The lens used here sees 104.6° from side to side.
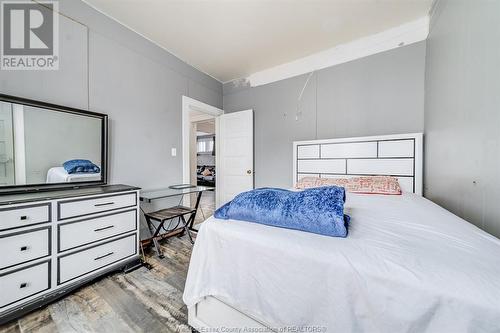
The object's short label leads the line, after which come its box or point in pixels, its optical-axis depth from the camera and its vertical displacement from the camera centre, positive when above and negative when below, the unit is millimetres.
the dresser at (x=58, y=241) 1244 -606
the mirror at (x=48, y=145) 1502 +155
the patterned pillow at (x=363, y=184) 2013 -224
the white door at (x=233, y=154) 3432 +164
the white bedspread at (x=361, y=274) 527 -370
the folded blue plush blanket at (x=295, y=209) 881 -235
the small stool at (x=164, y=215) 2184 -620
